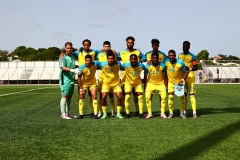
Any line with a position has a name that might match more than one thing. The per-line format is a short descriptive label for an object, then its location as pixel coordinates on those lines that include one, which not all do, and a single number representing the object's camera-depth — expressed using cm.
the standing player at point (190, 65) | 866
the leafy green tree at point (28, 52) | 12682
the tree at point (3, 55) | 11244
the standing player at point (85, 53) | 880
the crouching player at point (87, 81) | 866
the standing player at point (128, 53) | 868
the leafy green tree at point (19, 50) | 14425
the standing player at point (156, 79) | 854
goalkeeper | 865
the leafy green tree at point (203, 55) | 13675
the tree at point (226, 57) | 14250
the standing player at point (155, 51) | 862
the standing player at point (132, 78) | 866
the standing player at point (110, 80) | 864
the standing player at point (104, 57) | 885
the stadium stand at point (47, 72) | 4538
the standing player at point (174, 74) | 849
